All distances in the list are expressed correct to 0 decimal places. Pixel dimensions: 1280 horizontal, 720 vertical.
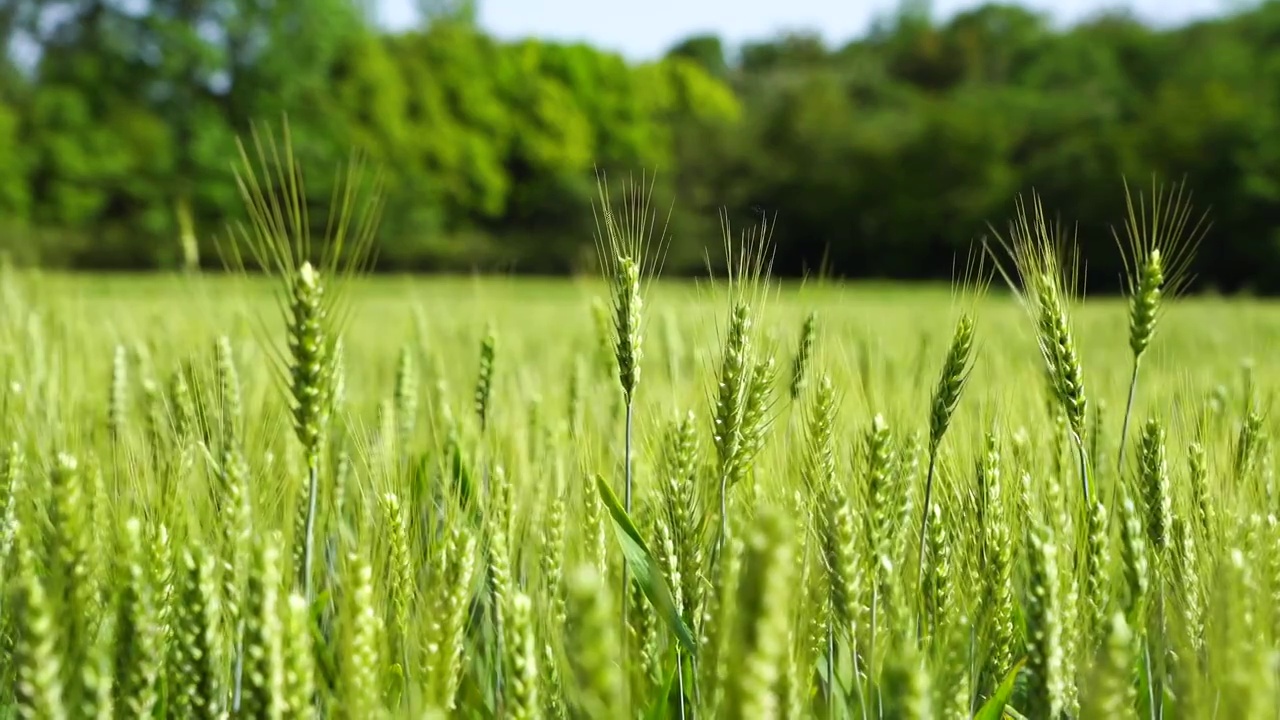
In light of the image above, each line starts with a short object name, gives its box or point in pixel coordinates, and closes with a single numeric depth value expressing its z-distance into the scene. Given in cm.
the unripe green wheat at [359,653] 80
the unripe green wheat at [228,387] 150
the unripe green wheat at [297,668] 77
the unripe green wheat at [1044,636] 84
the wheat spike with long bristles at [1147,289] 130
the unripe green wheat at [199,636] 83
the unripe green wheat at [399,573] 108
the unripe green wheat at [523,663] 80
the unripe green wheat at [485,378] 170
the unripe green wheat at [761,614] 59
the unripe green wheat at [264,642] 76
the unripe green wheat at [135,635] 84
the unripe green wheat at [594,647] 57
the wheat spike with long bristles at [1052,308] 119
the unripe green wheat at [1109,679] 69
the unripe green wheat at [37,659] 70
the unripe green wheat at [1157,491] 119
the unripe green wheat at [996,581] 111
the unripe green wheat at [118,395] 188
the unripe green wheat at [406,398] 191
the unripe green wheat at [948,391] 116
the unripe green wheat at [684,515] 111
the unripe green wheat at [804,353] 166
